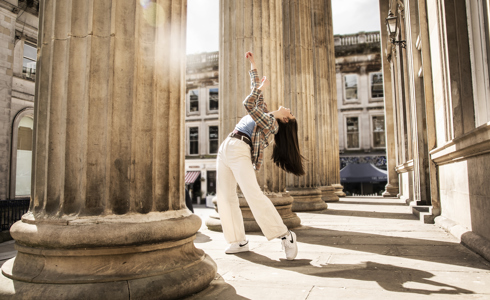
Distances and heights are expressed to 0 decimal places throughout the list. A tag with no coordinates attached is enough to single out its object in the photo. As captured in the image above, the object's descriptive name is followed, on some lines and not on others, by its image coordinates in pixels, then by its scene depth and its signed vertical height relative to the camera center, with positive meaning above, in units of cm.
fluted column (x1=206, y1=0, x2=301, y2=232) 620 +195
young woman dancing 373 +20
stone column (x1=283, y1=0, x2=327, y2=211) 1011 +269
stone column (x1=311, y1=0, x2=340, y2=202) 1298 +270
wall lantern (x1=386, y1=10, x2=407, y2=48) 1035 +425
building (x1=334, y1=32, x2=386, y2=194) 2798 +602
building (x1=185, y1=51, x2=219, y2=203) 3288 +526
